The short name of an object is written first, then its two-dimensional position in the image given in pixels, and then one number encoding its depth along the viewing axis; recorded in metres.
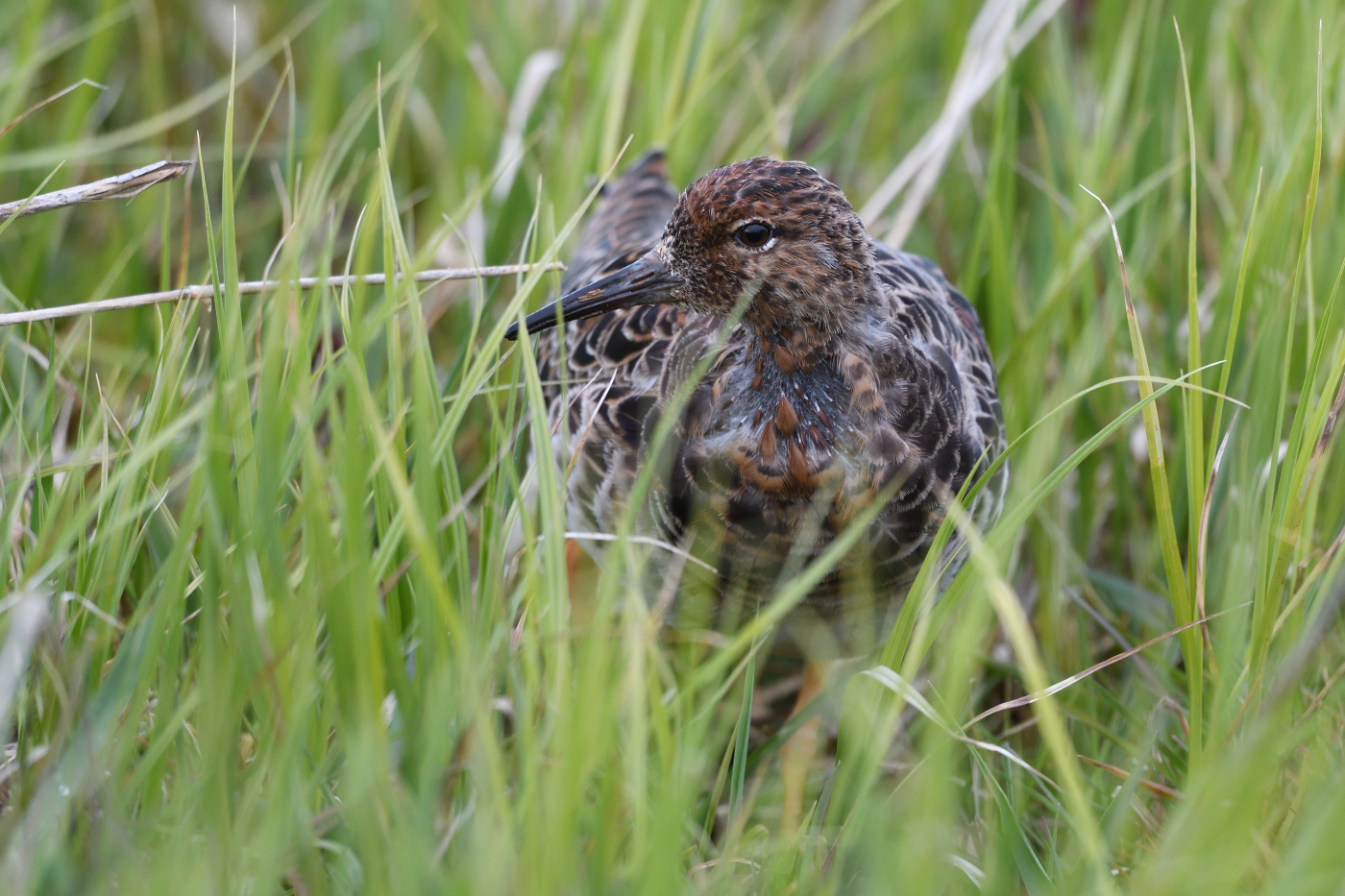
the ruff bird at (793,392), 4.59
